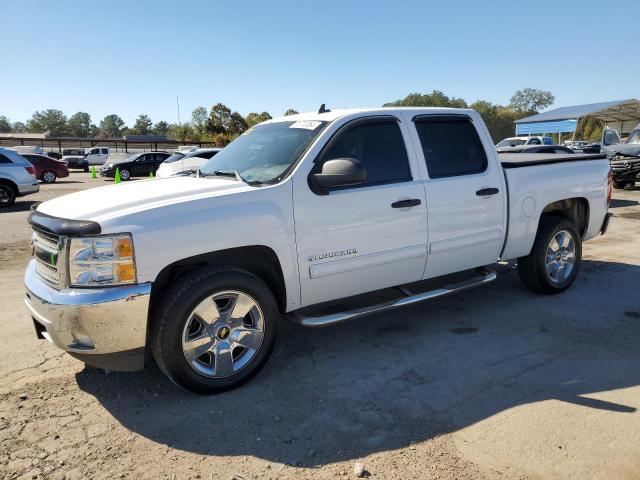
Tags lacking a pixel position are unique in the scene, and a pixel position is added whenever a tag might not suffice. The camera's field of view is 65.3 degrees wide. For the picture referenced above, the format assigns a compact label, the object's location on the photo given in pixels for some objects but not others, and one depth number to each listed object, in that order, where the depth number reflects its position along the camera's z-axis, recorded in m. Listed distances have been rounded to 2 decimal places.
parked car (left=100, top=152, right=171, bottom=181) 28.22
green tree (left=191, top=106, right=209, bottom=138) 63.34
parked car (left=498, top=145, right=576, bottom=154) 13.51
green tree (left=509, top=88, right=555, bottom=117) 128.25
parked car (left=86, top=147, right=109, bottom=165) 40.75
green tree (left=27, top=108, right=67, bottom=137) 132.62
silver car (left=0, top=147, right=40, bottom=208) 14.00
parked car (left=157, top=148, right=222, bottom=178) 16.86
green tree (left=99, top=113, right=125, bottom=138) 141.88
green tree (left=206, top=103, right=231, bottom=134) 61.22
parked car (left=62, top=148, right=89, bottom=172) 39.84
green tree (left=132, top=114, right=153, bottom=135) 124.34
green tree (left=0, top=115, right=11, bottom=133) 147.81
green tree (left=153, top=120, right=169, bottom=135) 139.70
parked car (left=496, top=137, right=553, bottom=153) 25.21
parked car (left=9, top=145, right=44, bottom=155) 34.87
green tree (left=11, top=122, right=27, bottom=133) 150.75
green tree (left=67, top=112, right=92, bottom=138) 130.88
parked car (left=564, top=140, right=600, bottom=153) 22.54
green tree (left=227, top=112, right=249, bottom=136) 61.31
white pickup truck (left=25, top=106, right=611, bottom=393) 3.06
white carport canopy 34.41
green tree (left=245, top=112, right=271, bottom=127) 60.48
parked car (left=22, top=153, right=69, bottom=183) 24.64
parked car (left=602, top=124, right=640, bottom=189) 16.50
